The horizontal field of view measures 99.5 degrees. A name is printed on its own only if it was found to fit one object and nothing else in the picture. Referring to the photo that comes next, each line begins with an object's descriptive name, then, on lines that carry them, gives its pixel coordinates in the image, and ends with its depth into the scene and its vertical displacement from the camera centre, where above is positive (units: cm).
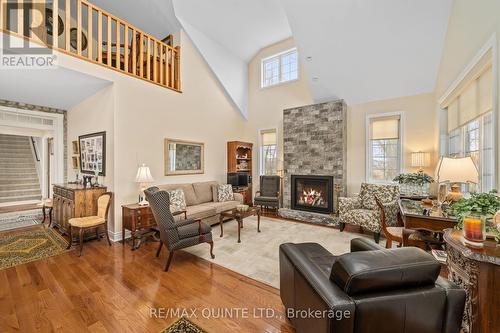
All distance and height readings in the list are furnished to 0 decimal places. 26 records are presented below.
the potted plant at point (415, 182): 413 -35
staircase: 674 -23
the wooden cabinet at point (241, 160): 626 +15
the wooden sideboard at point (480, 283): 126 -74
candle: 142 -44
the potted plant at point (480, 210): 145 -33
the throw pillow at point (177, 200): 414 -71
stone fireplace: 513 +24
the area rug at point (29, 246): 305 -134
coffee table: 385 -92
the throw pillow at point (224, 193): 525 -70
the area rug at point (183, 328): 178 -140
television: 629 -42
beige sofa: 437 -89
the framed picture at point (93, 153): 401 +24
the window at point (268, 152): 662 +41
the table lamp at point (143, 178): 380 -24
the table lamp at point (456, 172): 213 -7
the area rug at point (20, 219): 452 -128
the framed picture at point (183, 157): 477 +19
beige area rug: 282 -137
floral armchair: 382 -84
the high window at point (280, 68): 614 +293
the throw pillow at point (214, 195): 528 -76
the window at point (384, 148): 486 +40
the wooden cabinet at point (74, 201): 369 -67
